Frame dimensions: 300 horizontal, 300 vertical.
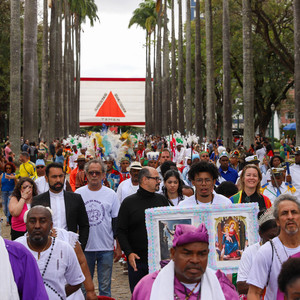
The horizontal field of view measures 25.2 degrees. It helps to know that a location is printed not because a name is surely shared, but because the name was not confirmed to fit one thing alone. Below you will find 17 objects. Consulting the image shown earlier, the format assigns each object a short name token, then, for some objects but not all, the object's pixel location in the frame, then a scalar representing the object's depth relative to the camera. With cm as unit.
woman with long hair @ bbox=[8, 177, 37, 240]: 844
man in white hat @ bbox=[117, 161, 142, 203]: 924
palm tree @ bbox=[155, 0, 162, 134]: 6938
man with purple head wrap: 361
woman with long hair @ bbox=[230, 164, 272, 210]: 743
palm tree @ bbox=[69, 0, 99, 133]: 7569
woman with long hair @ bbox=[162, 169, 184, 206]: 867
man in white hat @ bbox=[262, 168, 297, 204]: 956
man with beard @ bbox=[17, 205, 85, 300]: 494
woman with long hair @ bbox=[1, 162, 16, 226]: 1484
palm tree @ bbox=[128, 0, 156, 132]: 8806
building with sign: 6781
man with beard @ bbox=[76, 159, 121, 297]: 746
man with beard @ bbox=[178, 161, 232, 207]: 658
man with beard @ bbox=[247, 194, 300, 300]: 447
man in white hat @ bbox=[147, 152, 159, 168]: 1298
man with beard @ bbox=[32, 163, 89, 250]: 677
